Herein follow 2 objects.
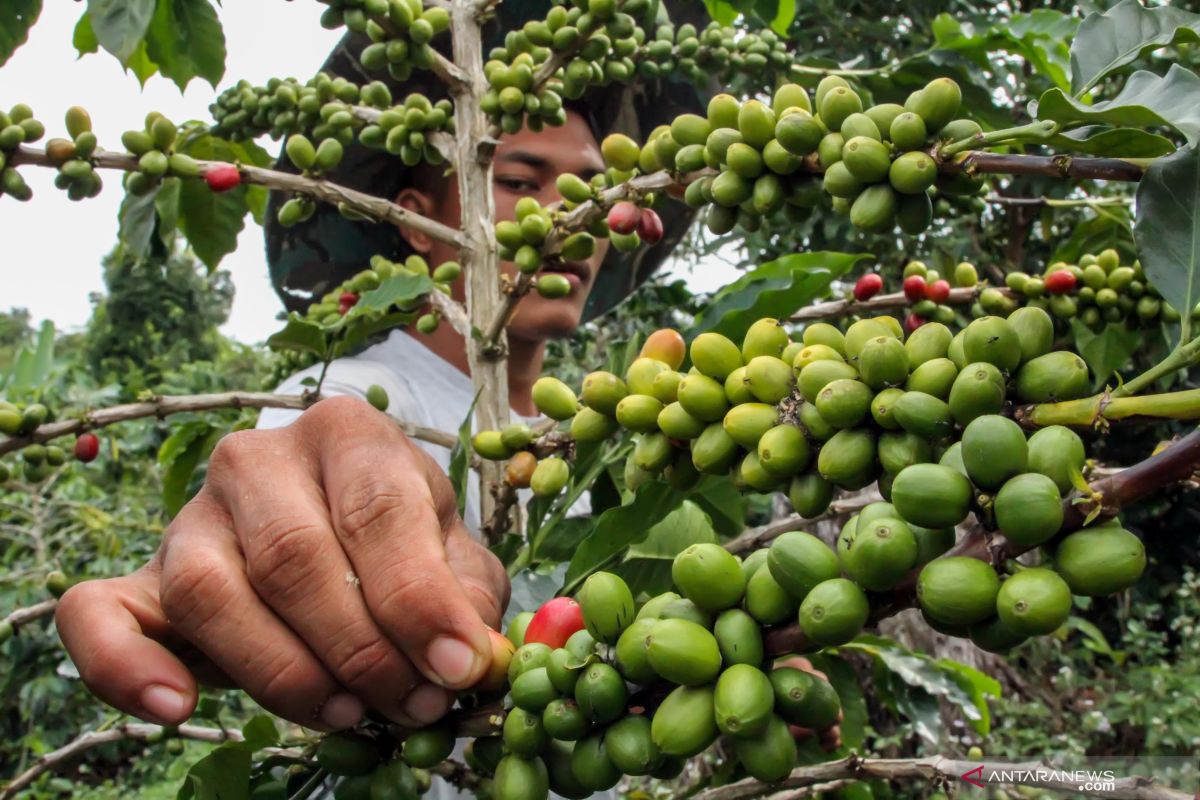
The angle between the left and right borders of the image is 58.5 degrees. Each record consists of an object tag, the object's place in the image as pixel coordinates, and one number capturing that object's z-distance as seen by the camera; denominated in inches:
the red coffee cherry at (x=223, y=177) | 18.1
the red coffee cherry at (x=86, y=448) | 21.7
